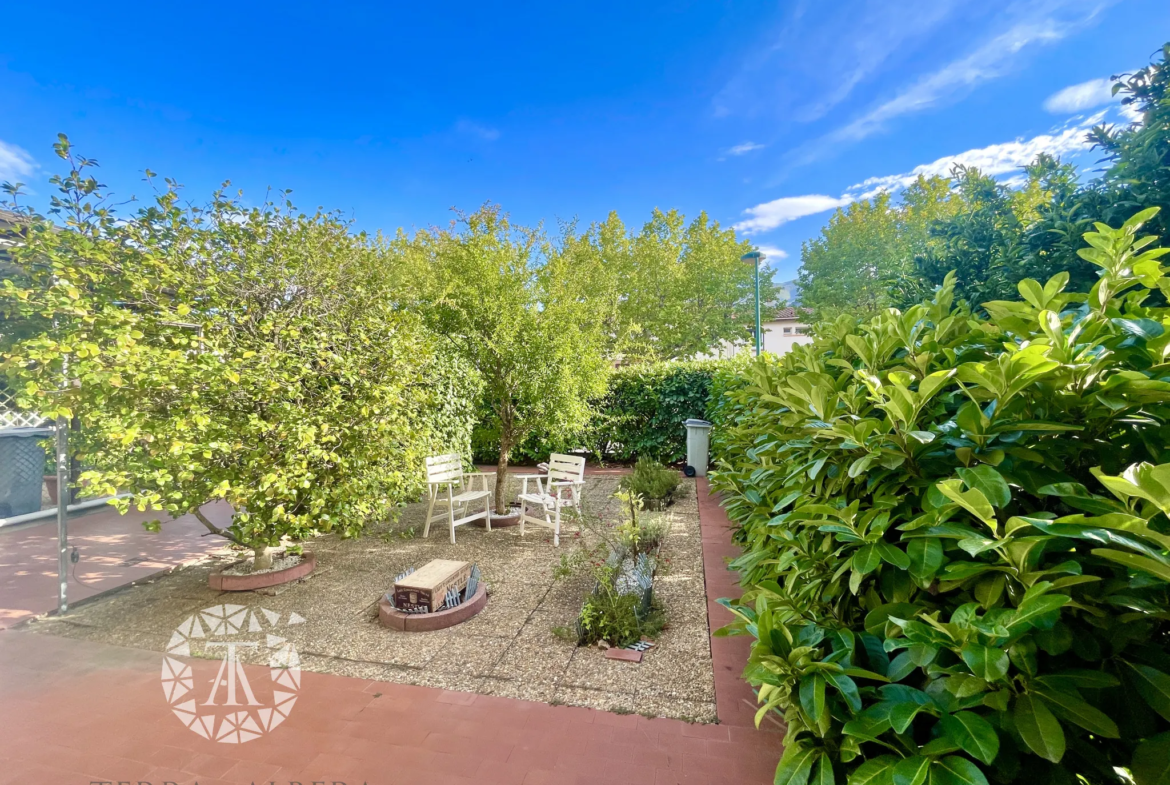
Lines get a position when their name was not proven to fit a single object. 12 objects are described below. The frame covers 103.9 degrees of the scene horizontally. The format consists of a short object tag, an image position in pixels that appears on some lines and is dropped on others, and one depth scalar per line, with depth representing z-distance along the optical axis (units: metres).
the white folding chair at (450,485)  5.28
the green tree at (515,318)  5.25
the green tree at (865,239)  20.66
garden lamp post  12.88
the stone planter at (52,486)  6.84
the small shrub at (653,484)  6.70
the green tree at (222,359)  3.19
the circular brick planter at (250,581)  4.14
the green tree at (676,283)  21.56
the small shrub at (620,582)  3.28
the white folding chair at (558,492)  5.36
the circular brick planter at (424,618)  3.47
